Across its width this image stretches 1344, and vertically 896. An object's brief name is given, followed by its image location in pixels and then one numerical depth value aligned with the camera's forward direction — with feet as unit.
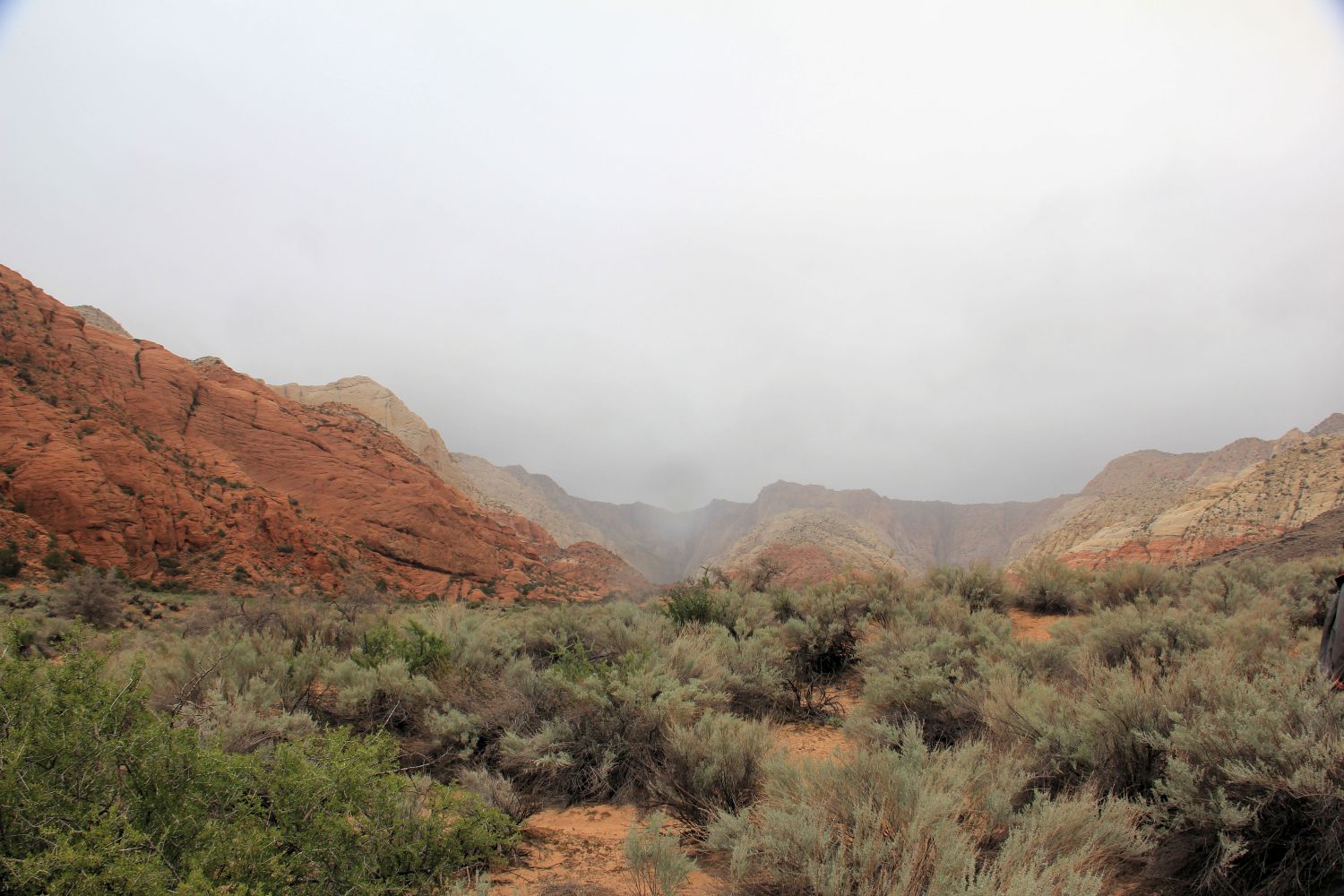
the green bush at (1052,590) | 30.91
